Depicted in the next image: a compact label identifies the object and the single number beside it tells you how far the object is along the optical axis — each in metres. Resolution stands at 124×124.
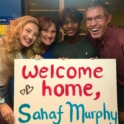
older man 1.35
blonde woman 1.33
